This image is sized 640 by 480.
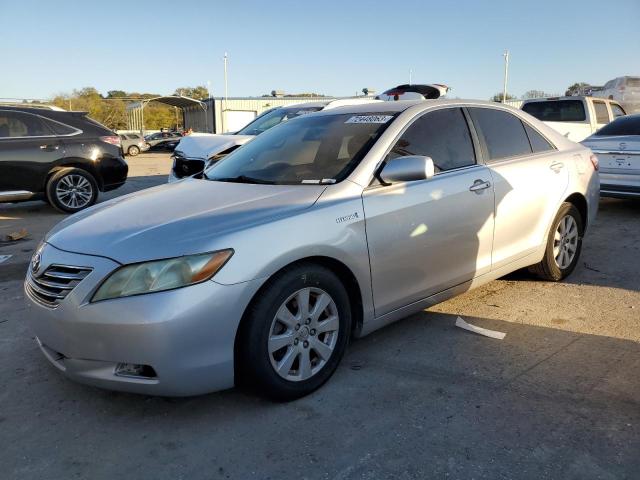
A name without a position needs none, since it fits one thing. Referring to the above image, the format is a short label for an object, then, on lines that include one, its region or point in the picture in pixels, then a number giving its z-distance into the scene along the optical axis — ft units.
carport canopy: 117.70
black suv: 27.22
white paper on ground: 12.08
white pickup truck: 36.40
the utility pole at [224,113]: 131.64
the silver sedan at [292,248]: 8.18
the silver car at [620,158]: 24.18
